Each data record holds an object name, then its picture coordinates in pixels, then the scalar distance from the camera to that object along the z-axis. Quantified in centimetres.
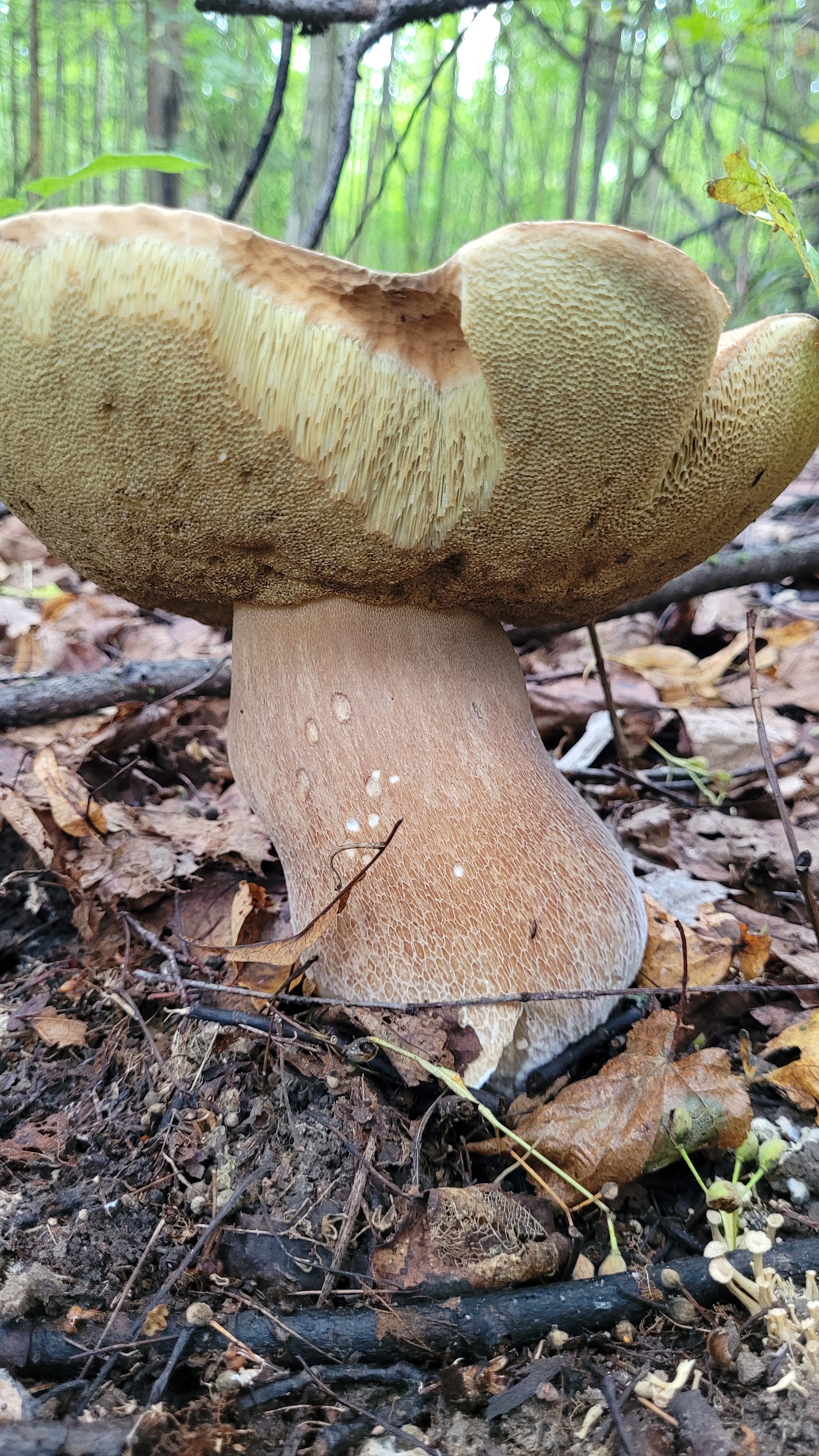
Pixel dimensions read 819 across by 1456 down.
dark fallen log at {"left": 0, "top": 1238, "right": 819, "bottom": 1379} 14
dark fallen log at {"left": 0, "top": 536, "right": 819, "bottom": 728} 29
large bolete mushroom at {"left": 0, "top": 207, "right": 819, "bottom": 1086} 13
